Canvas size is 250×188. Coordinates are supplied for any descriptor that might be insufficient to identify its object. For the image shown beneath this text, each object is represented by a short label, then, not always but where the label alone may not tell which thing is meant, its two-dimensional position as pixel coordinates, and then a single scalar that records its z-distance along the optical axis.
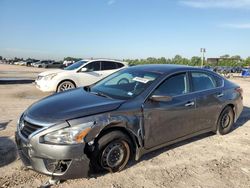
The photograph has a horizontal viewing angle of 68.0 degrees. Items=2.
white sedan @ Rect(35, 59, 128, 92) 7.19
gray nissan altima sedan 2.33
